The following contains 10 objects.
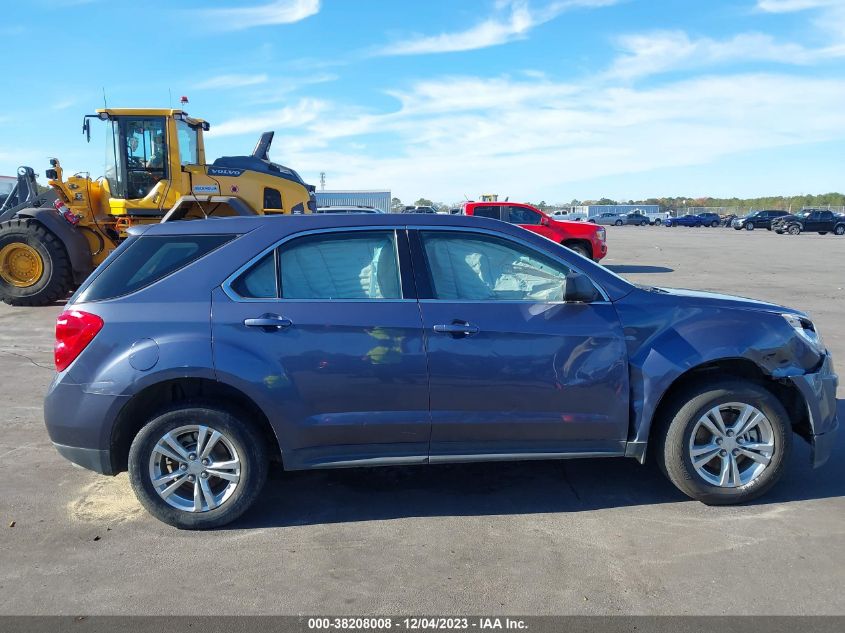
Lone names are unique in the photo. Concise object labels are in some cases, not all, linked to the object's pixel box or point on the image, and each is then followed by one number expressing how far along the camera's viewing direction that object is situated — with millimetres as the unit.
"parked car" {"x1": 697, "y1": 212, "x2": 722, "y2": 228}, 63875
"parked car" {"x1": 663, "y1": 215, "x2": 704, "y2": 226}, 64312
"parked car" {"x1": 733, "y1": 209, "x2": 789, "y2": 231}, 51719
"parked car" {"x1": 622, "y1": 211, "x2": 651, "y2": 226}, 71812
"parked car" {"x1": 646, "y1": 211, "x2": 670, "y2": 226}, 71875
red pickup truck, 18062
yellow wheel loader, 11945
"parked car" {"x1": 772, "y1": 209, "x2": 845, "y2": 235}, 43938
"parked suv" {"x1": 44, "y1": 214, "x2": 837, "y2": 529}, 3770
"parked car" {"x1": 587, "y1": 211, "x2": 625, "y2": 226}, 71250
